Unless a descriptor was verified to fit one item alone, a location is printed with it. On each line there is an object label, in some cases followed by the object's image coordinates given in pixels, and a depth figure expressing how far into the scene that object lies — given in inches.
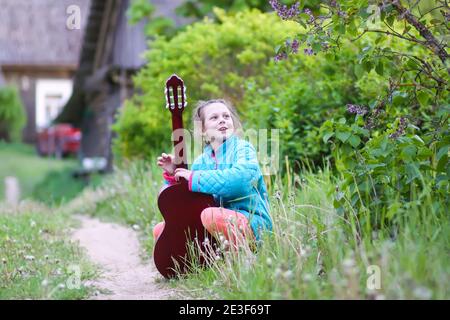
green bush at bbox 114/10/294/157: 325.4
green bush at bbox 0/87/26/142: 1094.4
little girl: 161.9
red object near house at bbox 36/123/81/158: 1136.2
